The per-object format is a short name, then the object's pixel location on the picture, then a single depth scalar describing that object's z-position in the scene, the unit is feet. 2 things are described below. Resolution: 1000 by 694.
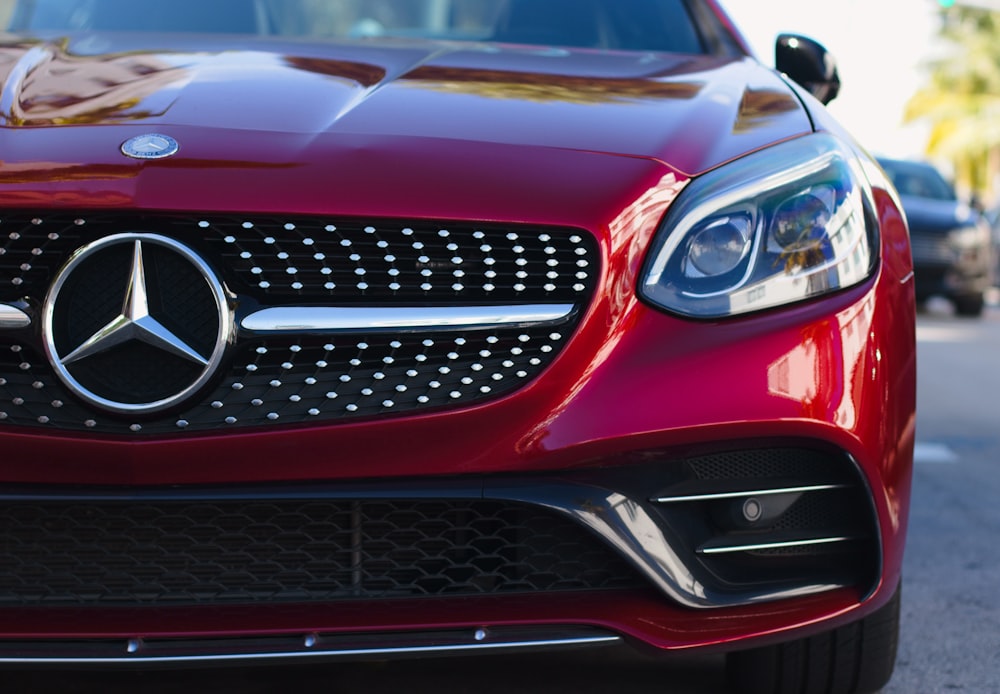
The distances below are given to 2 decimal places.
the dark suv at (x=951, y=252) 44.37
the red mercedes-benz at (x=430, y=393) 6.50
